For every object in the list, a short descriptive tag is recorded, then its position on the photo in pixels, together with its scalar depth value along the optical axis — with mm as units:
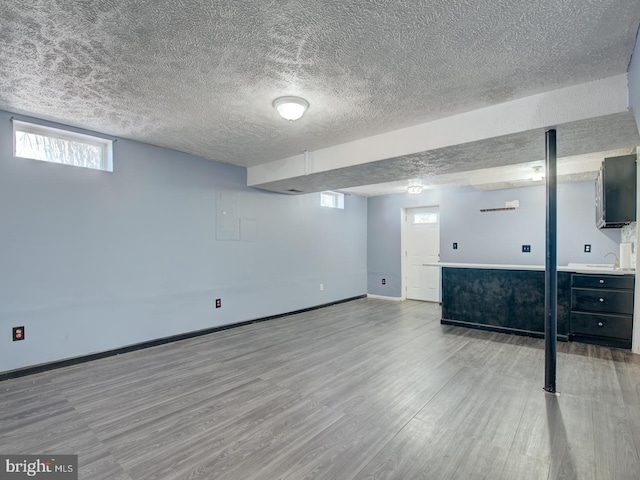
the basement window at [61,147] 3064
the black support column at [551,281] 2701
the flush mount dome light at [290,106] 2621
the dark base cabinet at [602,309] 3820
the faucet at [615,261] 4483
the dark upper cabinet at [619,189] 3676
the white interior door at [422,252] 6957
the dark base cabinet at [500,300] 4234
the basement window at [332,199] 6621
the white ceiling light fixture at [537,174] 4652
